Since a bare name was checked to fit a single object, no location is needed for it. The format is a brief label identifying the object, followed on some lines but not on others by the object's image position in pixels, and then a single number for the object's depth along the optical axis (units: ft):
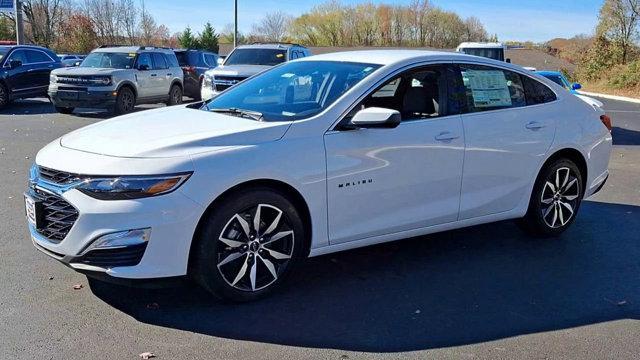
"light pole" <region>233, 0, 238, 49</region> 132.40
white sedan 12.67
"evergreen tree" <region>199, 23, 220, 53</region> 184.85
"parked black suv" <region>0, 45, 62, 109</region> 56.54
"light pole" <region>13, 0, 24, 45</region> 87.52
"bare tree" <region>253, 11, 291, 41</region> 245.04
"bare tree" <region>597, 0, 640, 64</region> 130.00
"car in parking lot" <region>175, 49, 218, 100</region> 69.41
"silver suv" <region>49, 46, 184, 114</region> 51.42
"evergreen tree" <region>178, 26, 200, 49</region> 183.79
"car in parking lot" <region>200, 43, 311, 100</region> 45.39
